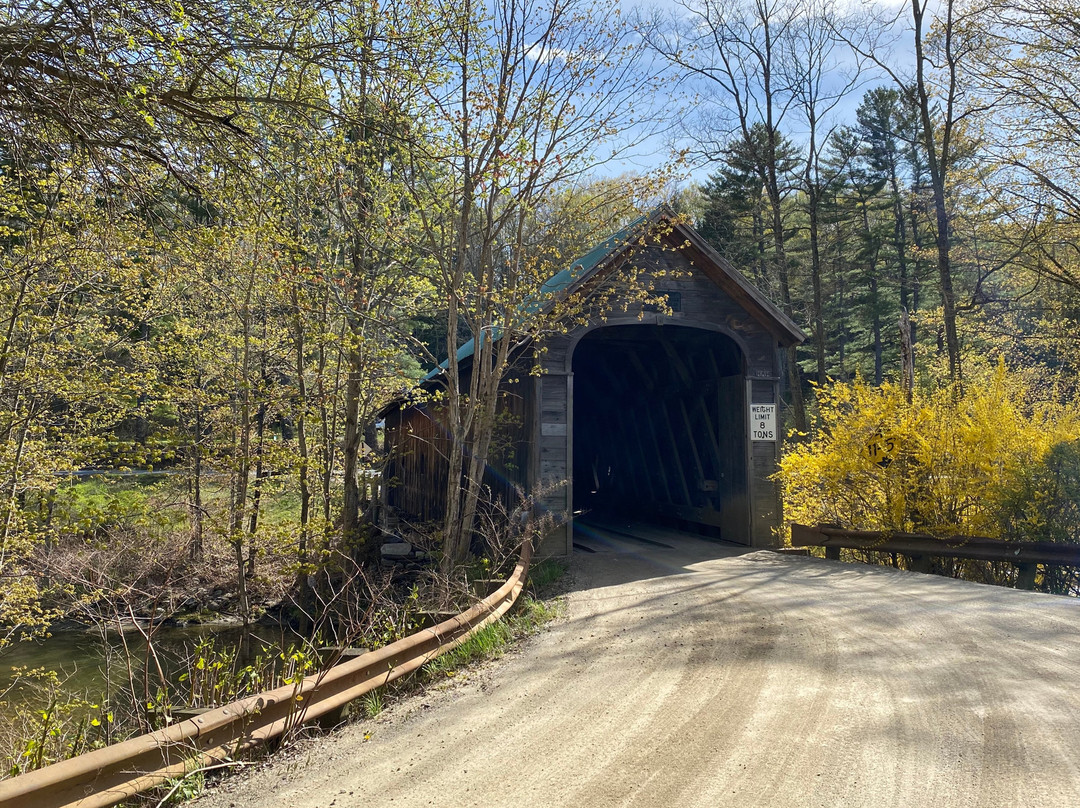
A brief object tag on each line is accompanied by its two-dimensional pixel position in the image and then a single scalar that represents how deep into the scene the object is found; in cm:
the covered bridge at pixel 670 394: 1107
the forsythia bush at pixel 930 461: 935
